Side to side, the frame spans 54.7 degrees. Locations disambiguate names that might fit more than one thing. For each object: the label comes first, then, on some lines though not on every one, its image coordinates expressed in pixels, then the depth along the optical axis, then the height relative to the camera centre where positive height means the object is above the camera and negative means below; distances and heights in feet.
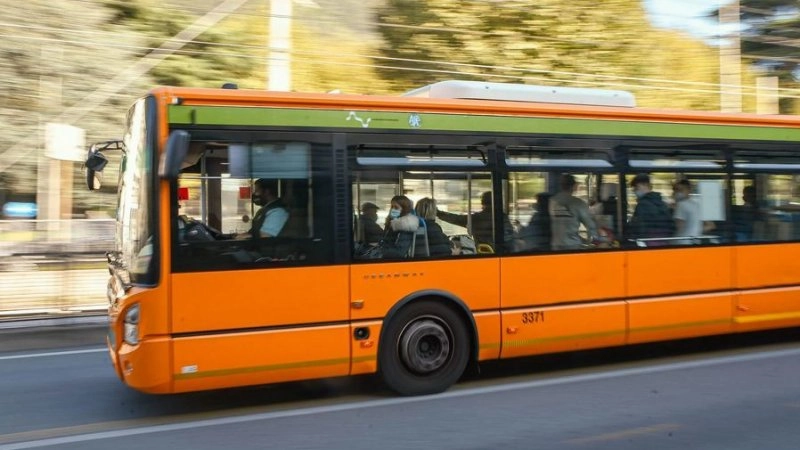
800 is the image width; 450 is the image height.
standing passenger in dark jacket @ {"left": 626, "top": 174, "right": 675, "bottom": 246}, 26.53 +0.26
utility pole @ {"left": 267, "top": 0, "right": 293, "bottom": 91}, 55.47 +14.24
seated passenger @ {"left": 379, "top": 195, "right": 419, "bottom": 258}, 22.80 -0.09
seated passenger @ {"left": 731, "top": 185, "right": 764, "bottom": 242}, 28.60 +0.21
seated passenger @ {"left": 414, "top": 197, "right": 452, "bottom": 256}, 23.25 -0.16
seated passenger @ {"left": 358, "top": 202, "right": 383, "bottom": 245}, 22.52 +0.01
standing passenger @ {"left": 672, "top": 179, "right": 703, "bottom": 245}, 27.43 +0.33
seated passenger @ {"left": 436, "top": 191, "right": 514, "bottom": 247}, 23.80 +0.07
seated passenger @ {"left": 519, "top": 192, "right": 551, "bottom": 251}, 24.64 -0.14
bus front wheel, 22.72 -3.73
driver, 21.21 +0.39
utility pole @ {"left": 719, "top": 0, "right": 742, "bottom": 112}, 68.03 +15.68
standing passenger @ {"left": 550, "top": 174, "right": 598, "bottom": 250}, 25.12 +0.21
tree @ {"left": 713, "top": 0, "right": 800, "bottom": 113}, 98.27 +23.94
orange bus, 20.40 -0.33
